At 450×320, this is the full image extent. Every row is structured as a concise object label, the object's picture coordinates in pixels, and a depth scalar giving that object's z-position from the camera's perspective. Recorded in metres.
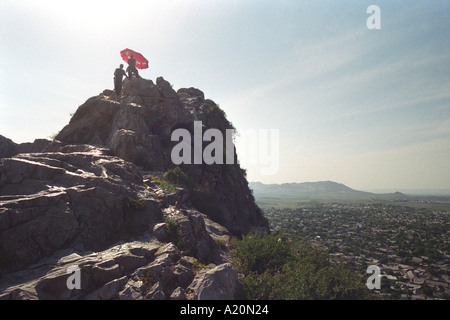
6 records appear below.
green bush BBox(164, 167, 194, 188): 17.91
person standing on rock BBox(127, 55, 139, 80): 26.90
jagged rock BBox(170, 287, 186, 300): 6.65
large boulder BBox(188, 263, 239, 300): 6.68
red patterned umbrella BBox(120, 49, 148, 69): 27.12
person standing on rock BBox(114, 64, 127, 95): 25.02
